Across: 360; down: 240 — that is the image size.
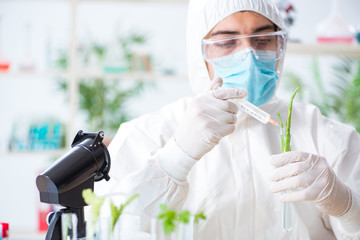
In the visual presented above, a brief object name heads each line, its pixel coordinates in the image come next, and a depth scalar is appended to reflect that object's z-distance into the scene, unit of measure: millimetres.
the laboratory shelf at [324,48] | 3057
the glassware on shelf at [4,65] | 3125
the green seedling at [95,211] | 864
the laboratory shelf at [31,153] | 3023
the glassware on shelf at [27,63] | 3123
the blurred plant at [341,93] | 3332
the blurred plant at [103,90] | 3364
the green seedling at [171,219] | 837
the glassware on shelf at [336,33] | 3094
